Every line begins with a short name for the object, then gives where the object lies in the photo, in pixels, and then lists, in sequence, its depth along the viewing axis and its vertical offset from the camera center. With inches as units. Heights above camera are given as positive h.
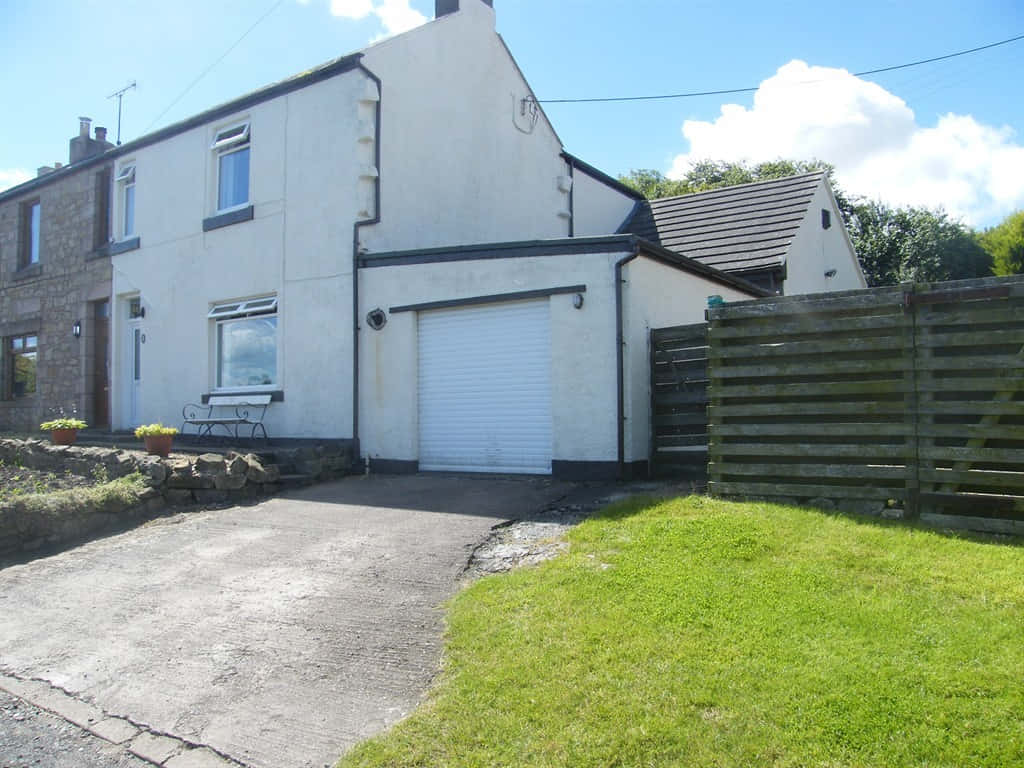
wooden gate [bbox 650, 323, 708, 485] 353.4 +0.0
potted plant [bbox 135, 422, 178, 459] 398.3 -19.2
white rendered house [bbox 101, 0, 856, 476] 369.4 +75.0
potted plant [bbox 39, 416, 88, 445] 478.0 -17.4
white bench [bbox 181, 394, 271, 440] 487.8 -7.7
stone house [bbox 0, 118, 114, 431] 645.9 +102.1
